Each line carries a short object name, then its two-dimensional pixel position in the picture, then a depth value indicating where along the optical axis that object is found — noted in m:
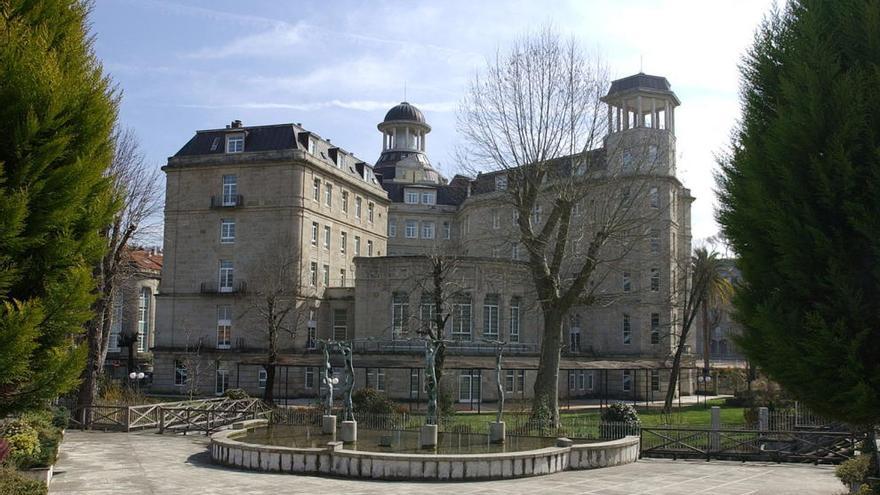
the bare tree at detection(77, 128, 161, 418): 29.59
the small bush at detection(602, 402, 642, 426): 23.47
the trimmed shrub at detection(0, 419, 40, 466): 16.12
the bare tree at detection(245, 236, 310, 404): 48.03
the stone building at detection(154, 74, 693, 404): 45.56
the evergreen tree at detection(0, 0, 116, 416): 7.88
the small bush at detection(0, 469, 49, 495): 9.91
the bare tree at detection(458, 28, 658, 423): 27.22
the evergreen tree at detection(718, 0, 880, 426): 8.03
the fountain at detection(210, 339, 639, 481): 18.14
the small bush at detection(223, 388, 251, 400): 32.25
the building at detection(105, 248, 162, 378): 61.56
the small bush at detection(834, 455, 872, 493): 11.94
